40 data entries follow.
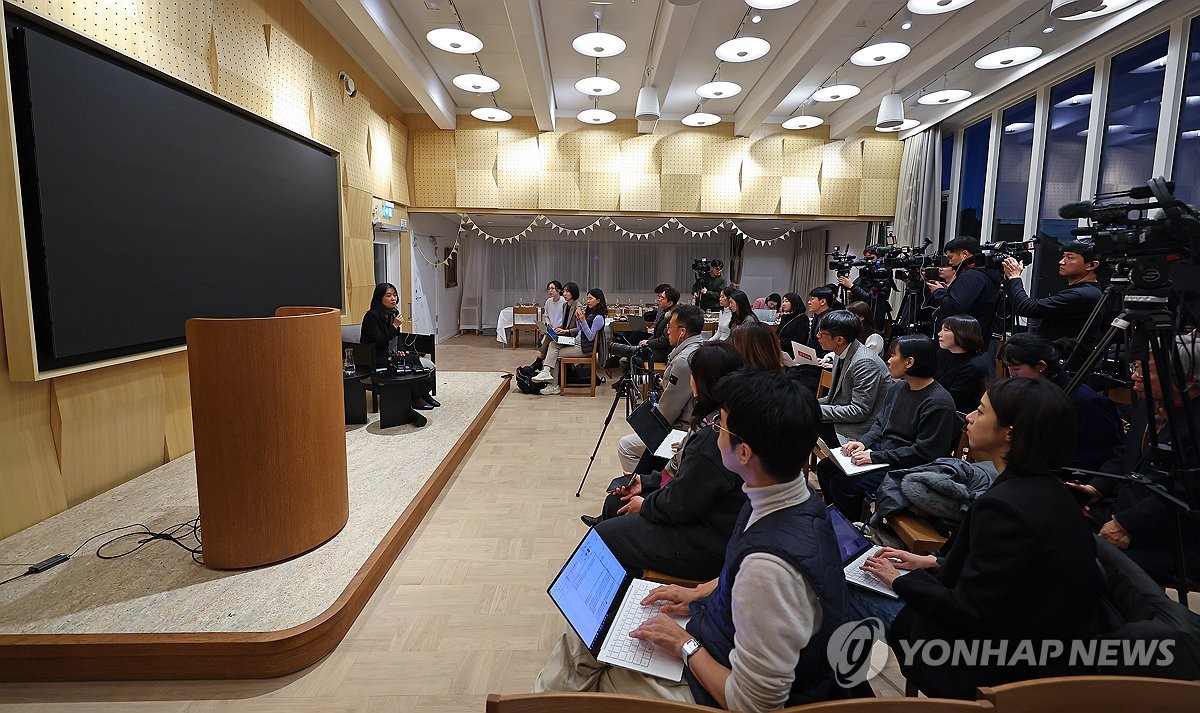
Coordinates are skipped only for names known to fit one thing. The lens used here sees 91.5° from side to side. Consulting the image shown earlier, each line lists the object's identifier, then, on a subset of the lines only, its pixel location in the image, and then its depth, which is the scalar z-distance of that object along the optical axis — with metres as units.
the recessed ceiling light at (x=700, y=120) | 7.22
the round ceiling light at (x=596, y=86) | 5.85
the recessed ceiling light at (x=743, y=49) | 4.68
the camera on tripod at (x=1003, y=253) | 3.34
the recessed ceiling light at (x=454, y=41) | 4.77
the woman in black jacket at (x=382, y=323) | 5.09
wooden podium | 2.33
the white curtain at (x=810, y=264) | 10.80
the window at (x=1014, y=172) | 6.30
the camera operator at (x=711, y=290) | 7.73
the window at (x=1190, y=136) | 4.30
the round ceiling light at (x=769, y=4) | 3.88
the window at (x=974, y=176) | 7.09
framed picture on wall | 11.28
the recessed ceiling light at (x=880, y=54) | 4.85
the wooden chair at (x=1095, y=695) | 0.85
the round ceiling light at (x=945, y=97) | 5.66
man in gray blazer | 3.21
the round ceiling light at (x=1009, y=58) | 4.69
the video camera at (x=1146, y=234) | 2.06
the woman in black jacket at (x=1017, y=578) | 1.19
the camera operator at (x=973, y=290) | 3.89
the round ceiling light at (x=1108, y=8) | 3.68
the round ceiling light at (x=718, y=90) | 5.83
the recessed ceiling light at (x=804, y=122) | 7.15
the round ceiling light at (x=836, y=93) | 5.78
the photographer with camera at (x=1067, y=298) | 3.28
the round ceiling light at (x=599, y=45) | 4.59
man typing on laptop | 1.04
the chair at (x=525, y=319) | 10.66
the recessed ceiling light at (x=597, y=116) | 6.94
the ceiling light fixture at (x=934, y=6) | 4.00
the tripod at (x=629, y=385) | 4.25
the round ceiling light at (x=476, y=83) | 5.89
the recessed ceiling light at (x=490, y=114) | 7.00
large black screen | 2.61
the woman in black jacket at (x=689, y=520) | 1.79
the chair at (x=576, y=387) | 6.68
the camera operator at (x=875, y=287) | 5.11
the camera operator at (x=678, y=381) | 2.90
